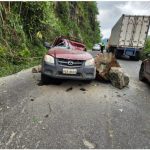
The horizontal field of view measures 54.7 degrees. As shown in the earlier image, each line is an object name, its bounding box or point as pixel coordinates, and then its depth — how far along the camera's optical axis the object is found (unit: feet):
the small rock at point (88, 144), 7.80
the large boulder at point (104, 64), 16.13
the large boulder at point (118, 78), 15.33
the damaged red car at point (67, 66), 13.73
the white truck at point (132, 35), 37.96
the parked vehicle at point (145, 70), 16.90
